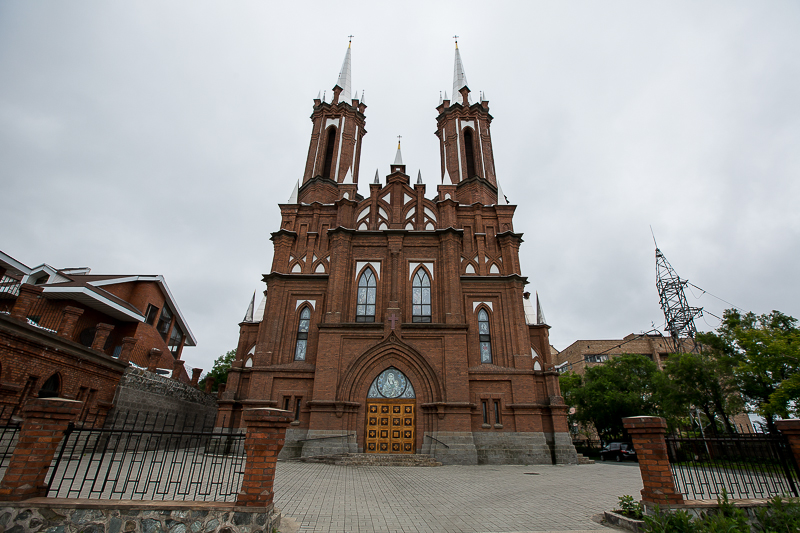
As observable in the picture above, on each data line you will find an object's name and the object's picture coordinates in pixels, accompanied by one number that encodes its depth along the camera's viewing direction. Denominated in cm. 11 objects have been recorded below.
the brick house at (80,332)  1171
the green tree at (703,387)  2217
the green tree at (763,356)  1816
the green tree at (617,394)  3047
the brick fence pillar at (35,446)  561
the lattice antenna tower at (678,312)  3729
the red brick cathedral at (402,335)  1892
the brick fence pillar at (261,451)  581
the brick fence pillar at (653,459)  672
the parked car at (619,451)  2750
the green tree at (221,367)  4401
